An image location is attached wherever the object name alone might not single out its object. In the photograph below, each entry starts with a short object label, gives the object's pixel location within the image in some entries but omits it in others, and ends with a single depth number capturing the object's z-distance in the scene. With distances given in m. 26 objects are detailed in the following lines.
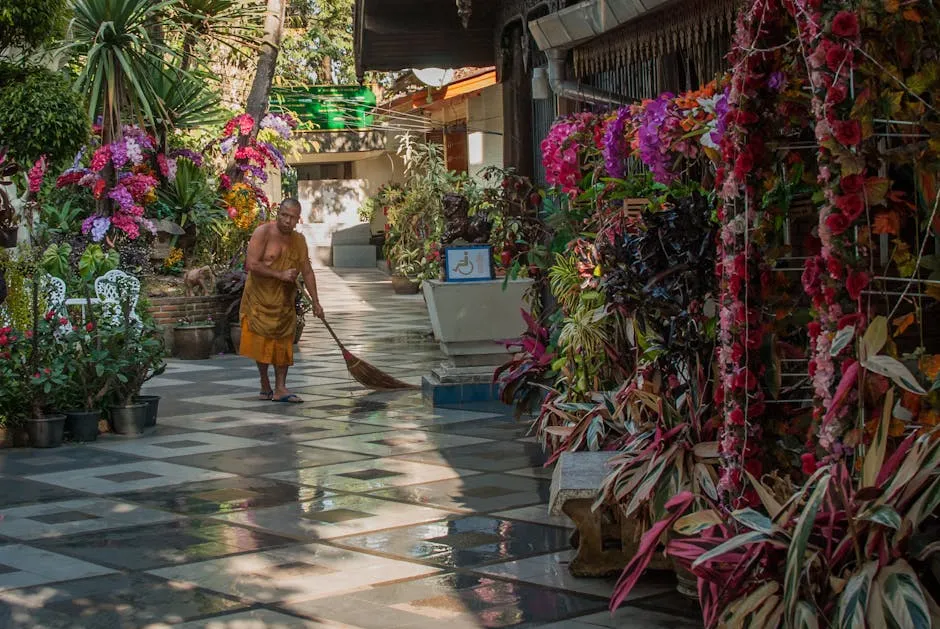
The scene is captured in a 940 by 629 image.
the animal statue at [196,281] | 16.14
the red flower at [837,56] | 3.80
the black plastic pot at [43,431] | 9.16
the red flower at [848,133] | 3.79
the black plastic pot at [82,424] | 9.42
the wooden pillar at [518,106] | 11.75
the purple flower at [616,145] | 6.99
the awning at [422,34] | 12.95
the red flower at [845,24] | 3.75
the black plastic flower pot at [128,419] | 9.70
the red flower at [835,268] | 3.84
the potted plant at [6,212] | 7.83
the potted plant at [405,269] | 24.20
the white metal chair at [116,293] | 10.20
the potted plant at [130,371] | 9.69
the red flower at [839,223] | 3.82
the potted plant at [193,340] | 15.13
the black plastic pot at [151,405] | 10.03
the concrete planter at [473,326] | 11.12
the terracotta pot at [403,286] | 25.33
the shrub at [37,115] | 7.22
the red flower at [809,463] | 4.06
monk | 11.31
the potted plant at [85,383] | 9.44
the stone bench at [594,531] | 5.48
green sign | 32.12
